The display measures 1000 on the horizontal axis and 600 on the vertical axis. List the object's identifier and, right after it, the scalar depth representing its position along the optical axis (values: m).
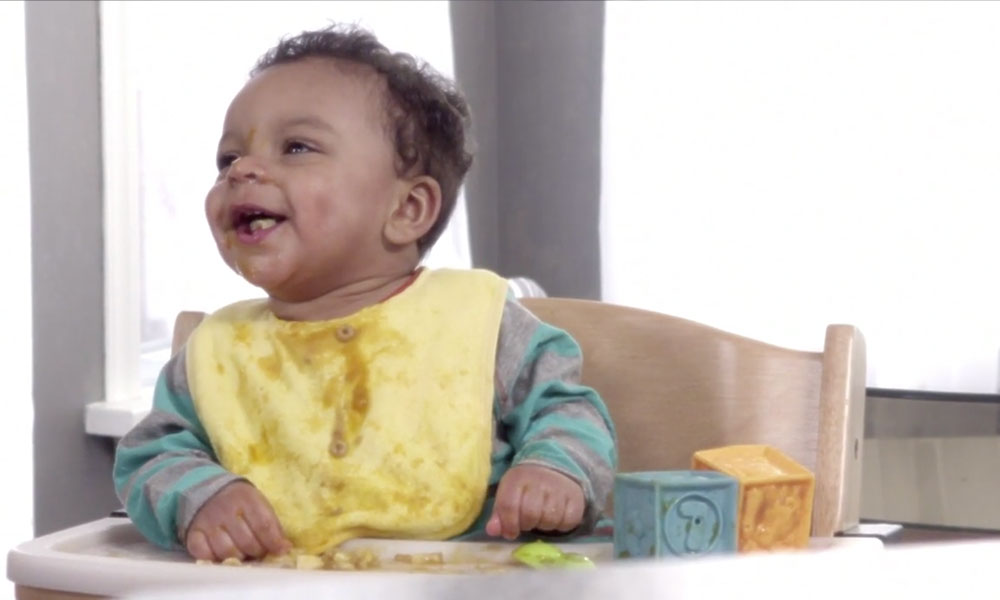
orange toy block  1.35
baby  1.46
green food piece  1.34
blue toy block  1.31
